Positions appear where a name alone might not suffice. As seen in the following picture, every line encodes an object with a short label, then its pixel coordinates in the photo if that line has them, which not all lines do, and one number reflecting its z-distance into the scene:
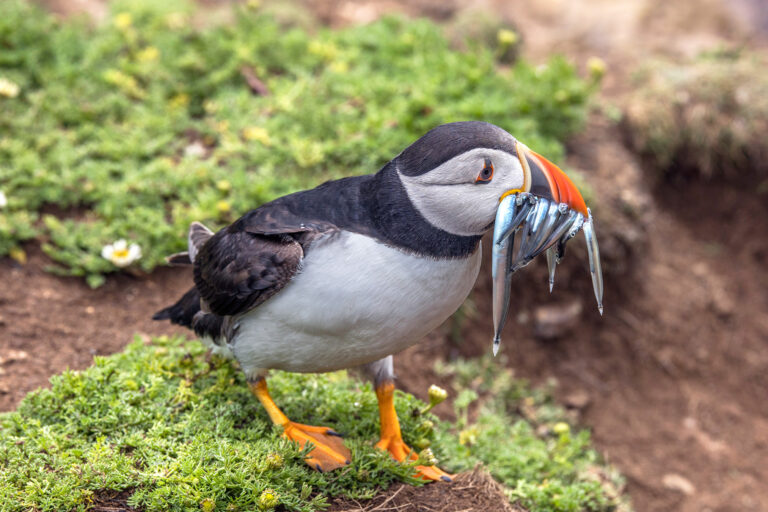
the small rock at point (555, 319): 11.88
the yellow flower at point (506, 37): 12.93
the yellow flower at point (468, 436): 8.46
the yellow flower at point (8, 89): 11.56
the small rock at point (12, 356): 8.55
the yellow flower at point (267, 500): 6.09
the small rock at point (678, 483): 11.05
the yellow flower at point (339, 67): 12.91
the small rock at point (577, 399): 11.56
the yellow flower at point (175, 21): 13.79
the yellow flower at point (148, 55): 12.99
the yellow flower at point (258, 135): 11.57
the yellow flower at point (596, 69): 12.22
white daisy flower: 9.73
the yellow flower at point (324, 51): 13.33
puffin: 5.89
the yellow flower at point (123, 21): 13.48
